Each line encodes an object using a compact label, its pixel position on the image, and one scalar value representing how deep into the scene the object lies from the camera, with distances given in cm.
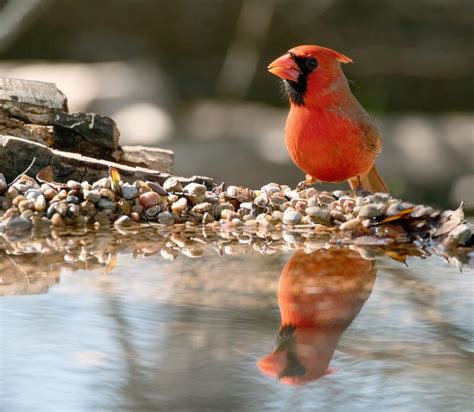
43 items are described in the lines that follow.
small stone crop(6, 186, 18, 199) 531
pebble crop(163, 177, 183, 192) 550
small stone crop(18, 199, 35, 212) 518
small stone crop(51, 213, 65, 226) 512
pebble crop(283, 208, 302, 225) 535
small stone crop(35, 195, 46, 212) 516
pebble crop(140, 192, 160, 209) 533
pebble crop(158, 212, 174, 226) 531
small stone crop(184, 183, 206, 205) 545
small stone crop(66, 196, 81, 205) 524
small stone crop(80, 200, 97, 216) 525
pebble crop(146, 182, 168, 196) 549
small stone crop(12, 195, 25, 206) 521
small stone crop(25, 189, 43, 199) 522
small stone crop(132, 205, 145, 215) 534
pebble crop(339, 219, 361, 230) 514
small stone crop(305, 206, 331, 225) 531
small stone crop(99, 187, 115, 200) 530
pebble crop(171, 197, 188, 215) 537
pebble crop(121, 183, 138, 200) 535
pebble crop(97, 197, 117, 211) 527
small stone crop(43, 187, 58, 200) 525
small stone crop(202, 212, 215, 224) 536
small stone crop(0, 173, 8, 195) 535
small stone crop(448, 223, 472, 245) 489
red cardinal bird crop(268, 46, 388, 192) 577
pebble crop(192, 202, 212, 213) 538
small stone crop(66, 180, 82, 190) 533
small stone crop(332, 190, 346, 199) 570
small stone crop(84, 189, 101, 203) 525
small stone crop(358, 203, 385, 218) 516
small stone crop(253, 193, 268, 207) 554
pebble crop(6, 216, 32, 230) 504
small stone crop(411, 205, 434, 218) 513
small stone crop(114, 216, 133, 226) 525
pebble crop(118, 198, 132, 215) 531
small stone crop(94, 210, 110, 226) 526
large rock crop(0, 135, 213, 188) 565
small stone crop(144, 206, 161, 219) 532
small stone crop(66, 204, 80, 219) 519
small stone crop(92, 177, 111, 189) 537
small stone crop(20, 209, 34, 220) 513
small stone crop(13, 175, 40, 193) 535
